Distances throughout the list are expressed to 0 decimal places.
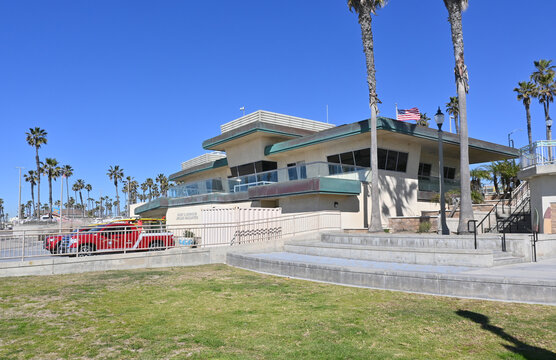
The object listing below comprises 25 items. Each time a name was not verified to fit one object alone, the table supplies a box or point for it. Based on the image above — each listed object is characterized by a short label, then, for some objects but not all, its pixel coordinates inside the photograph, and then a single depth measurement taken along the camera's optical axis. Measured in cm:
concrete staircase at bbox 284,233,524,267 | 1246
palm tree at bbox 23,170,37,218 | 9886
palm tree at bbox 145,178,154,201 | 12545
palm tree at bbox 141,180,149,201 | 13238
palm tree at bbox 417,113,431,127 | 6469
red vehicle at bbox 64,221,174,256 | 1574
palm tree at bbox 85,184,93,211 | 13925
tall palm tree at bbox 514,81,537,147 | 4488
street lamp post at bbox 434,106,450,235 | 1805
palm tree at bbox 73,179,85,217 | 13320
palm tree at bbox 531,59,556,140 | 4356
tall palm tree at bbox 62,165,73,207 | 10126
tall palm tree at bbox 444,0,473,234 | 1805
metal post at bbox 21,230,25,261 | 1378
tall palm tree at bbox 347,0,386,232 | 2161
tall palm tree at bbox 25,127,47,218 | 7094
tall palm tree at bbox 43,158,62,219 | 8112
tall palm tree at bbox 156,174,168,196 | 11419
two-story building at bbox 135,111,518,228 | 2389
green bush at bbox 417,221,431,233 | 2100
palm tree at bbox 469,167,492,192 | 2853
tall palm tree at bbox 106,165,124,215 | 11394
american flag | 2501
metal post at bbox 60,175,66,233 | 4718
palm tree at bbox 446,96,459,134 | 5801
